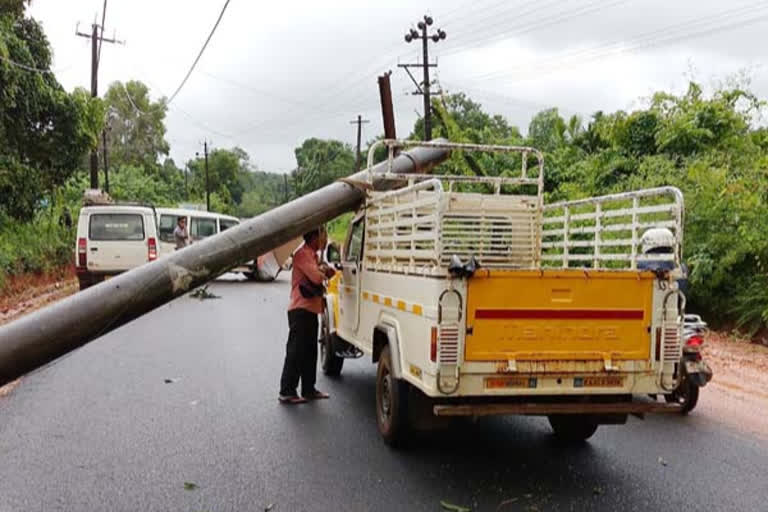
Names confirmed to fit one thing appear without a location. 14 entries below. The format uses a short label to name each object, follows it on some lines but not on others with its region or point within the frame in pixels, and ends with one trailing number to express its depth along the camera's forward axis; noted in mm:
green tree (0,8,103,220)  16031
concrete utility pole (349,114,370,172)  50288
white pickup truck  4359
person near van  17000
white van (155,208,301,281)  18594
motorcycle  5934
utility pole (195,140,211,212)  59194
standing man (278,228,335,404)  6664
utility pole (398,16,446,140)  28656
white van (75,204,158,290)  15742
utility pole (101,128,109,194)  39053
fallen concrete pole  4426
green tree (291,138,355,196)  61594
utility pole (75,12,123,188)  27469
